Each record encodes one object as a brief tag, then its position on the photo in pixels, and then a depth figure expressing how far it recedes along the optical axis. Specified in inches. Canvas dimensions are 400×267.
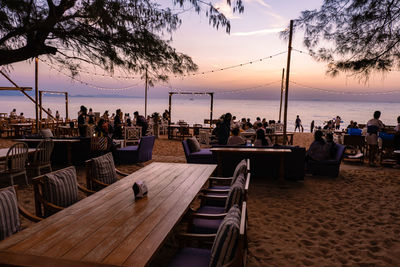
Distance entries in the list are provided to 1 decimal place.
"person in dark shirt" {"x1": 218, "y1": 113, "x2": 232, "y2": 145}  314.3
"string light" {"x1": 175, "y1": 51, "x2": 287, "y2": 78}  399.7
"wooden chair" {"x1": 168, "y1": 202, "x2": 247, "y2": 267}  65.2
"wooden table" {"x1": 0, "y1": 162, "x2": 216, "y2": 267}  64.8
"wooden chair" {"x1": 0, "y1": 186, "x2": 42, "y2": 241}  85.9
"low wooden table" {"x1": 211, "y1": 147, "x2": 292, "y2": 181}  241.6
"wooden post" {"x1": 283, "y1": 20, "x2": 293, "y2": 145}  258.0
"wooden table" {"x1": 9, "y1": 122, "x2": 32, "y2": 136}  519.2
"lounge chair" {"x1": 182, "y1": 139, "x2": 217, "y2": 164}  282.8
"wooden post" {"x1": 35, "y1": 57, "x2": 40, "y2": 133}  357.2
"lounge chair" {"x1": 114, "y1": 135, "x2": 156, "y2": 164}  313.9
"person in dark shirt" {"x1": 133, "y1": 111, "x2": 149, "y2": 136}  480.4
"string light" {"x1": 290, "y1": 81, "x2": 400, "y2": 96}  701.5
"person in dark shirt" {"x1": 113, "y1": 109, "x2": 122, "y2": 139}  431.8
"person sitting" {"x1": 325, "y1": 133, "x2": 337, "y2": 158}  279.6
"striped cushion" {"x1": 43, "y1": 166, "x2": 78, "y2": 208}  111.3
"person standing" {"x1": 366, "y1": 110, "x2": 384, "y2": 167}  354.0
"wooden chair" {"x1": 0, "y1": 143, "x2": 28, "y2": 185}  197.9
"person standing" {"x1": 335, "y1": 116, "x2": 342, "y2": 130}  806.0
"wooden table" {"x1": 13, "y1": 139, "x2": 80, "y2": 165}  285.9
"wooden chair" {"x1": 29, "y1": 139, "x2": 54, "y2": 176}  230.6
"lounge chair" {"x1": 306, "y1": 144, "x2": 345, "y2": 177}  278.5
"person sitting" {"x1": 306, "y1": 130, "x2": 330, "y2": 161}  278.7
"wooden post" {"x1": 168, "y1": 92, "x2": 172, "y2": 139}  549.2
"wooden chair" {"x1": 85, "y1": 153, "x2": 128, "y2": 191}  146.9
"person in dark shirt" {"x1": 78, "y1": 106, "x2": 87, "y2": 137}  364.8
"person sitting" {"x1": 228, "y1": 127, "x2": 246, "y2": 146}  288.5
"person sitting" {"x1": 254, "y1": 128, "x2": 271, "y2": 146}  282.2
